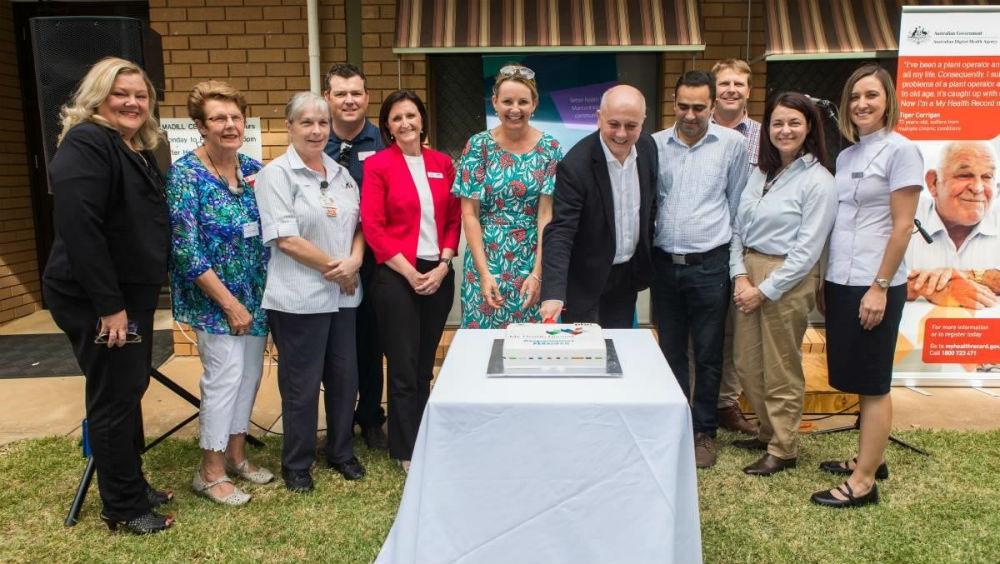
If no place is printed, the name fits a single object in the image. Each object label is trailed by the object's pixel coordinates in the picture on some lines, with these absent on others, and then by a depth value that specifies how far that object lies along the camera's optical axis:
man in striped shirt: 3.69
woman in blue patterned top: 2.88
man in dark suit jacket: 2.77
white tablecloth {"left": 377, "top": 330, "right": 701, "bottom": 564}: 1.85
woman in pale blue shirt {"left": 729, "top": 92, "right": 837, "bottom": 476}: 3.05
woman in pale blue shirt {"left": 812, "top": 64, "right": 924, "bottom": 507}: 2.80
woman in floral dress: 3.05
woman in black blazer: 2.51
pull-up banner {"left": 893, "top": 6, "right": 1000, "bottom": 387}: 4.18
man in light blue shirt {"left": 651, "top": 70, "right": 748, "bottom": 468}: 3.27
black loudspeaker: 3.19
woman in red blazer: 3.19
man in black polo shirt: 3.38
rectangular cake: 2.08
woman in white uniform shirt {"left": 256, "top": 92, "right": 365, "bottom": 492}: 3.01
